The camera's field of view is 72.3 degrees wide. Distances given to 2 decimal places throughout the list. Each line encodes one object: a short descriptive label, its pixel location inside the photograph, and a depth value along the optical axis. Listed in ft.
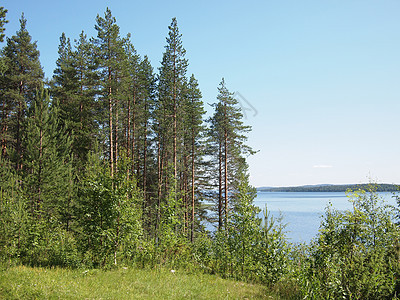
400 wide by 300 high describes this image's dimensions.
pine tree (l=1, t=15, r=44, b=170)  81.00
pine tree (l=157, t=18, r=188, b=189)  77.15
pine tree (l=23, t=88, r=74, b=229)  48.34
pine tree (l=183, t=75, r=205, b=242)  93.35
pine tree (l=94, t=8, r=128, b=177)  66.03
